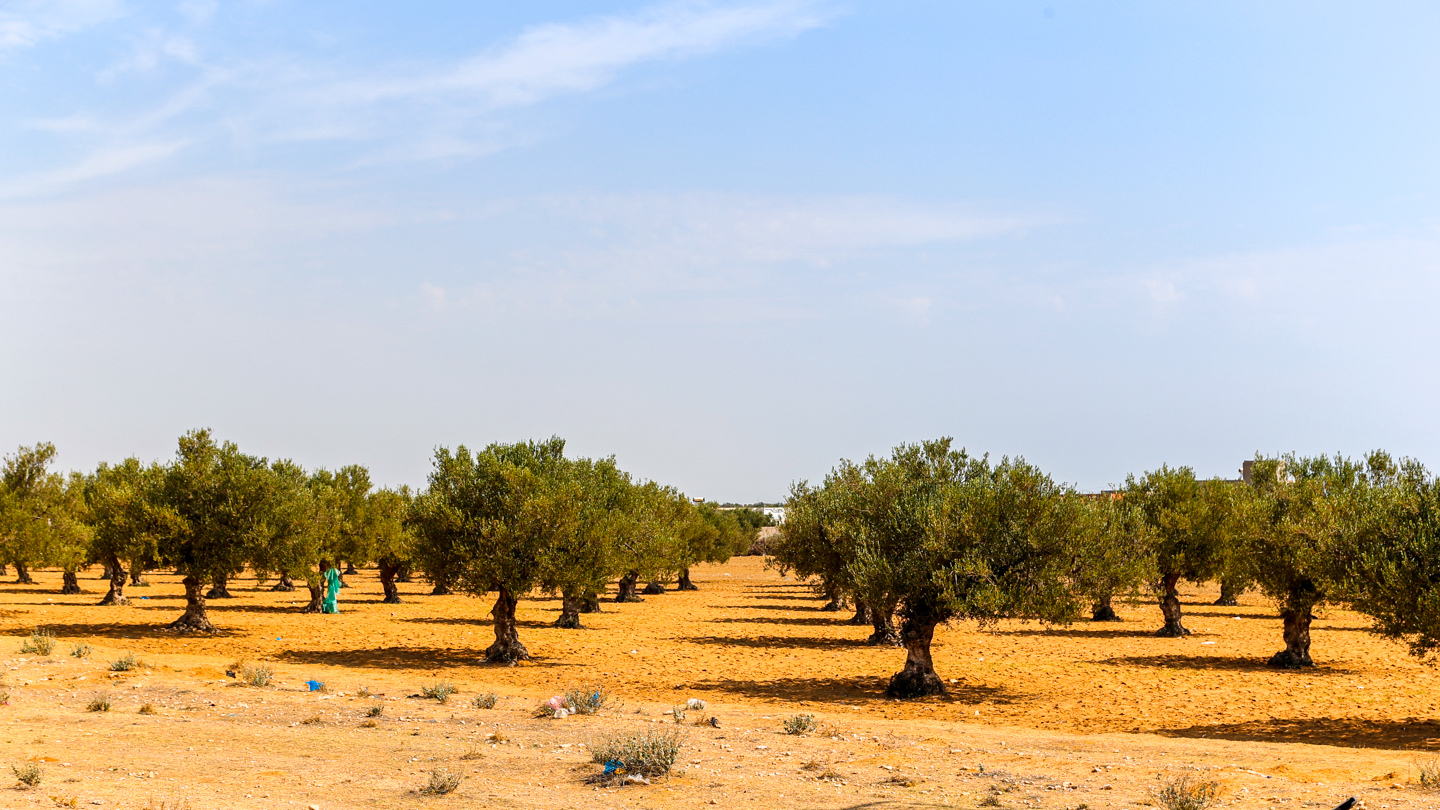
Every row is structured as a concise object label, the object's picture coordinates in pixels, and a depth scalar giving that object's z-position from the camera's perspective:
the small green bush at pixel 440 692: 23.26
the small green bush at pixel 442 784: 14.69
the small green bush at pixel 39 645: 29.12
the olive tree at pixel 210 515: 36.00
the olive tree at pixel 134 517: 35.59
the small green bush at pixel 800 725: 19.80
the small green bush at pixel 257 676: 25.09
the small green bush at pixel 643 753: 16.05
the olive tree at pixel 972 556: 23.41
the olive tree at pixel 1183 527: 39.34
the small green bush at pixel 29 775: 14.13
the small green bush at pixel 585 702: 21.88
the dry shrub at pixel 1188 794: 13.14
